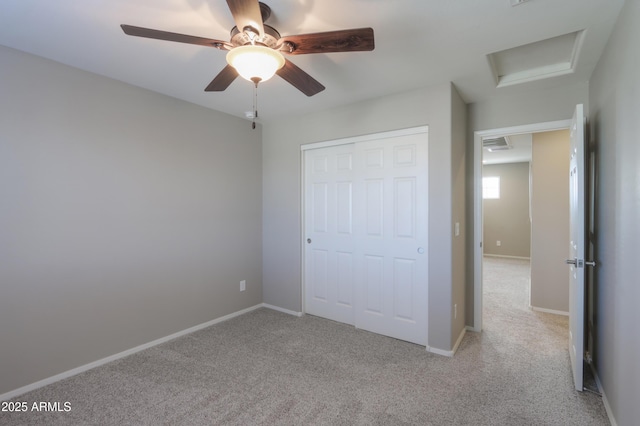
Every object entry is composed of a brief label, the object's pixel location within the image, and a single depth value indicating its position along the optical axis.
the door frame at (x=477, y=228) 3.29
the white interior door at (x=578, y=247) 2.14
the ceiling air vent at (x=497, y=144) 4.99
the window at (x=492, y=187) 7.98
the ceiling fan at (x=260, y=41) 1.48
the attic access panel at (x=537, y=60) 2.26
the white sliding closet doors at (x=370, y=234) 2.98
